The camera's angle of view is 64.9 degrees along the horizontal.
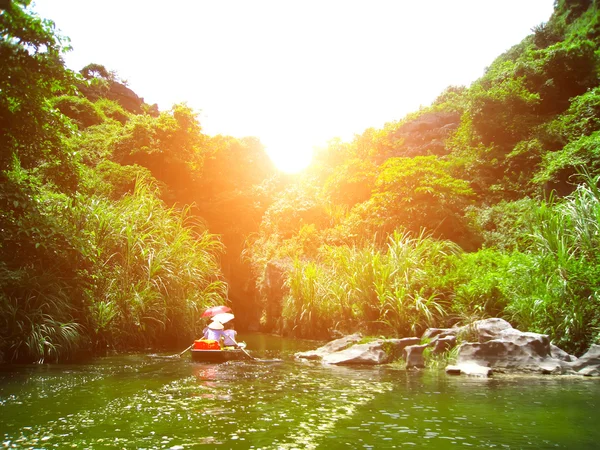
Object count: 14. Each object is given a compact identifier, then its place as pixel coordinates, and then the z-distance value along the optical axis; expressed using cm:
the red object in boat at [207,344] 976
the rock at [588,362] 758
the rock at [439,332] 973
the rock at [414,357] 896
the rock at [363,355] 948
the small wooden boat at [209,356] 959
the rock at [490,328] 892
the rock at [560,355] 805
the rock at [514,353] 795
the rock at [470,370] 786
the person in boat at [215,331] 1022
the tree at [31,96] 798
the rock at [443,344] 924
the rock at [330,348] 1032
